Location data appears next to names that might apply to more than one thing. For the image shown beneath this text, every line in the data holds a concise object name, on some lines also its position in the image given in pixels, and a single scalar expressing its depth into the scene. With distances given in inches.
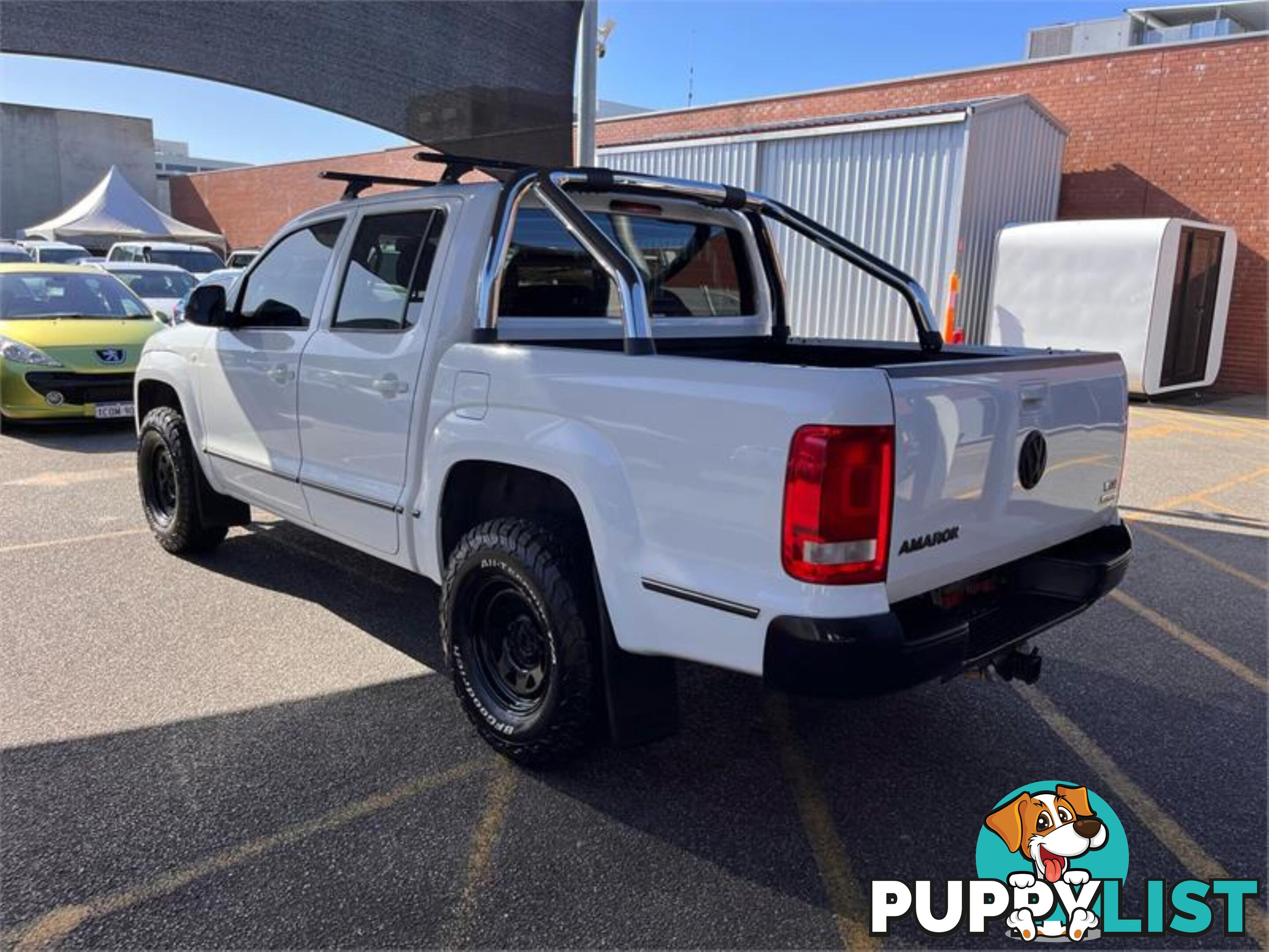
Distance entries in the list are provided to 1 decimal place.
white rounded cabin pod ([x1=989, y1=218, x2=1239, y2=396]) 450.6
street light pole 327.0
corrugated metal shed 503.8
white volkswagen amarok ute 97.8
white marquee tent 1083.3
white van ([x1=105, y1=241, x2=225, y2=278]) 722.2
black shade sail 258.7
